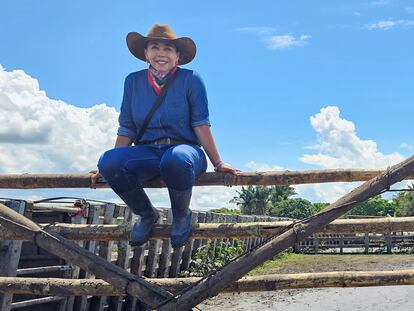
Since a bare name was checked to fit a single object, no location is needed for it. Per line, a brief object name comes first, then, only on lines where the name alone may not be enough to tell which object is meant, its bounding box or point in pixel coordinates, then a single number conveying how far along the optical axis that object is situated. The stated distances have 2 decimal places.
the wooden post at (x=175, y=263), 10.93
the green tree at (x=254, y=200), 50.72
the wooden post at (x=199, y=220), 11.70
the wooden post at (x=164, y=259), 10.23
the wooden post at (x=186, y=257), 11.77
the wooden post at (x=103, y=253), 7.49
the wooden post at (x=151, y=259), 9.49
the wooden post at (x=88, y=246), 6.69
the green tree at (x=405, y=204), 38.09
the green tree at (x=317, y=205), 65.53
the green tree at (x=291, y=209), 52.84
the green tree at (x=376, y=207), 70.88
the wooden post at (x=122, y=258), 7.99
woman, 3.00
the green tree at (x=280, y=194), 57.18
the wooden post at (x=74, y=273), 6.33
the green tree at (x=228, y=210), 52.28
